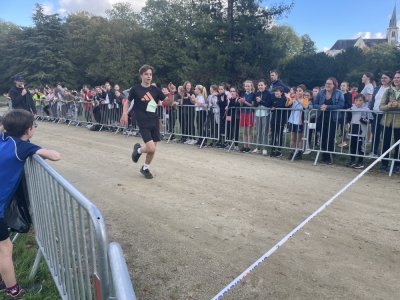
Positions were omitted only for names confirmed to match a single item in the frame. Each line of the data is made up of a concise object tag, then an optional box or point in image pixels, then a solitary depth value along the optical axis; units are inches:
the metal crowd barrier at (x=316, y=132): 308.4
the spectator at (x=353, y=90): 464.3
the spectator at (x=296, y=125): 353.4
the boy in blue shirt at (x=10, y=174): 124.8
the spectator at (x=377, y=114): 306.4
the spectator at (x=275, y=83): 391.0
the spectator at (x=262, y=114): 379.0
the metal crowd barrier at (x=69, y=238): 64.8
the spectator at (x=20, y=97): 406.9
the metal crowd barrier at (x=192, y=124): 434.0
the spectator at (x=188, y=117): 458.0
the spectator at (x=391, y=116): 288.5
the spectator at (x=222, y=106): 422.3
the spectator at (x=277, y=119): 368.5
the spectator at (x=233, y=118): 406.9
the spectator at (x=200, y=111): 442.0
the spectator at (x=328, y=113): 331.9
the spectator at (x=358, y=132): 314.7
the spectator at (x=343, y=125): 323.7
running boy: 273.0
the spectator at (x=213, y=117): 427.4
